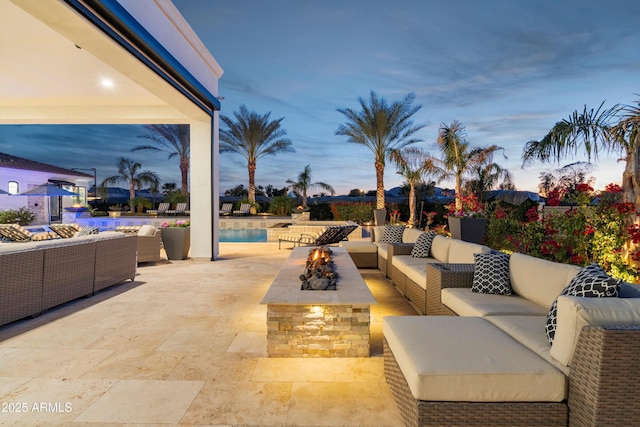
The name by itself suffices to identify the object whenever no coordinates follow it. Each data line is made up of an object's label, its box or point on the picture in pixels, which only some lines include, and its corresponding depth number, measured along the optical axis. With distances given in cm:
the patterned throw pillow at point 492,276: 322
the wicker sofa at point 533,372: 153
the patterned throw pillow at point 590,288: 204
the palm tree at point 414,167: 1345
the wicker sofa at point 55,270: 362
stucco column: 784
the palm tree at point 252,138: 1850
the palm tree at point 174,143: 2002
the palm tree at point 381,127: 1445
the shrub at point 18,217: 1391
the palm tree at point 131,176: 2488
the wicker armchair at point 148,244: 722
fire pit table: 285
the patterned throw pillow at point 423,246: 534
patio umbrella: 1309
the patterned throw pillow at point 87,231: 687
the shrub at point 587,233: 400
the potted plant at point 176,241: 782
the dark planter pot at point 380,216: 1335
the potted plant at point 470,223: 730
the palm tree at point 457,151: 1131
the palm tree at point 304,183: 2331
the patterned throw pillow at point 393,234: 666
